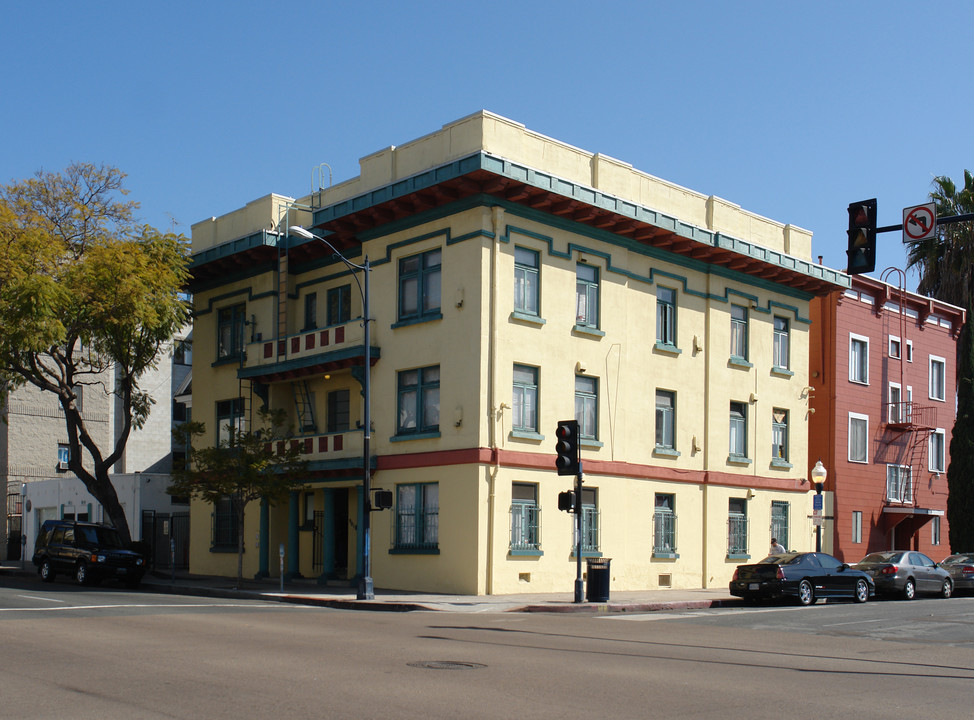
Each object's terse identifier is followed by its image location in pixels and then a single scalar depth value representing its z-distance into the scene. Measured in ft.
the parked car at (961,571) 107.45
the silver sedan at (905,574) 96.12
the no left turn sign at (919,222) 49.62
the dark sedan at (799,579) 85.30
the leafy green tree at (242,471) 94.73
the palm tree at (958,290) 139.95
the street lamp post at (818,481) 103.26
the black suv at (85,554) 97.14
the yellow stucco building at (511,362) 90.38
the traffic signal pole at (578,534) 78.38
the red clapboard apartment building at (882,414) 129.18
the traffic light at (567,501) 78.28
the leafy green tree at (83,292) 97.19
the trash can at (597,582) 80.23
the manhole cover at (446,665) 40.79
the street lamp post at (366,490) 79.66
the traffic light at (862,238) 49.29
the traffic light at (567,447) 76.28
